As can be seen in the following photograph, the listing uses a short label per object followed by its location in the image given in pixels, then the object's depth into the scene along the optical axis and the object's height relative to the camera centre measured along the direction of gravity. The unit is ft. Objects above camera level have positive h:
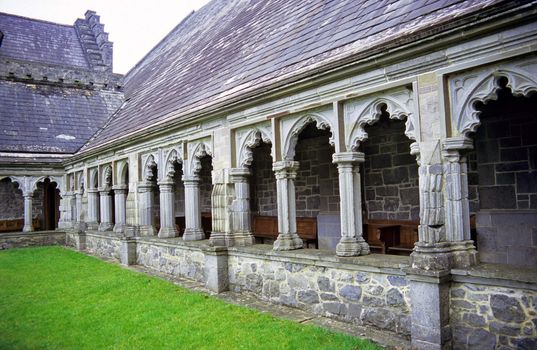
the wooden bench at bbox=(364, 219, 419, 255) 26.22 -2.42
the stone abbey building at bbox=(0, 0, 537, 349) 16.52 +1.86
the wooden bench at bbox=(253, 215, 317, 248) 33.99 -2.42
